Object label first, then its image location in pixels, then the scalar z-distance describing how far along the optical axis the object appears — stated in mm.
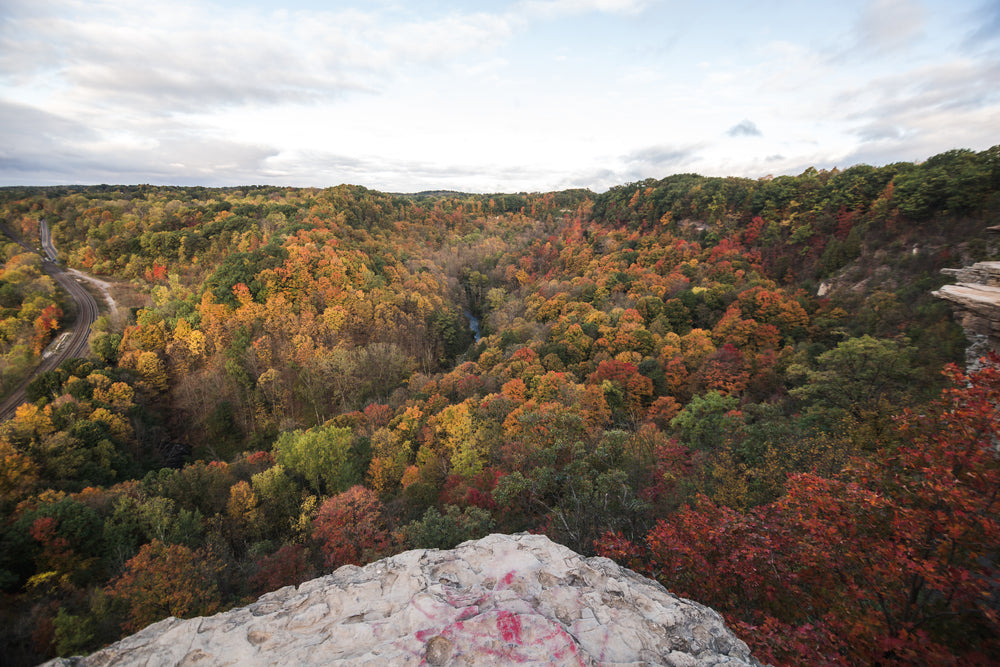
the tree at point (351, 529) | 18891
